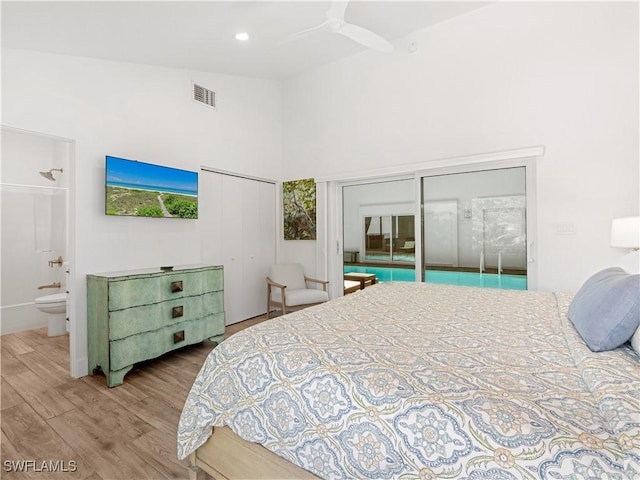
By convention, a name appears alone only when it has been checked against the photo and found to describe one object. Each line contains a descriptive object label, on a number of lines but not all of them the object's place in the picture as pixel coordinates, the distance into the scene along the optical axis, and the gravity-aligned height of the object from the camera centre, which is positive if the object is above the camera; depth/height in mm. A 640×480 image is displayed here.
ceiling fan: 2424 +1699
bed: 800 -485
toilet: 3709 -812
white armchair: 4098 -705
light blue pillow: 1200 -309
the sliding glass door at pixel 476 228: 3365 +93
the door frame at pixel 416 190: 3209 +595
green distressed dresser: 2645 -673
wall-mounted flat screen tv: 2998 +497
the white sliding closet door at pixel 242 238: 4141 +5
